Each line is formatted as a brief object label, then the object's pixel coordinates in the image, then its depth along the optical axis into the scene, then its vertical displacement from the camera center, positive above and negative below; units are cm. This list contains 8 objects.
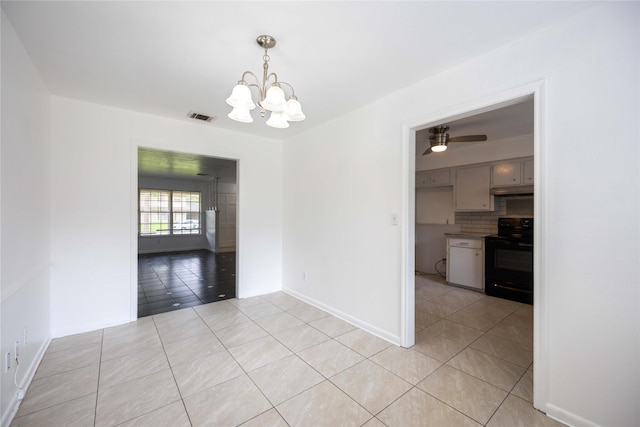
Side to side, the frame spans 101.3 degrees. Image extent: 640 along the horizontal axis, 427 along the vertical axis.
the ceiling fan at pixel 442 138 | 338 +100
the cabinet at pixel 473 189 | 449 +45
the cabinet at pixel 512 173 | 404 +67
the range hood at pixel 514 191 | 414 +40
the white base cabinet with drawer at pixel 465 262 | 437 -82
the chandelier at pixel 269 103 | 170 +74
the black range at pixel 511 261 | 379 -70
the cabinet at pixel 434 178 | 505 +74
